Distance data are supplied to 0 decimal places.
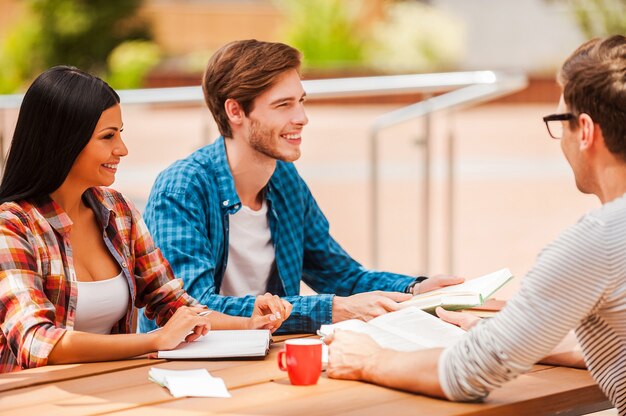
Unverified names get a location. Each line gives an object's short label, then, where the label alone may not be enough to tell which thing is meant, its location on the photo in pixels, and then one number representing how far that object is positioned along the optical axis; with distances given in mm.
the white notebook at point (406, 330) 4012
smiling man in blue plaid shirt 5253
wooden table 3431
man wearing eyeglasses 3363
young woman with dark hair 4065
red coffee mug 3697
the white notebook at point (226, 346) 4098
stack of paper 3587
